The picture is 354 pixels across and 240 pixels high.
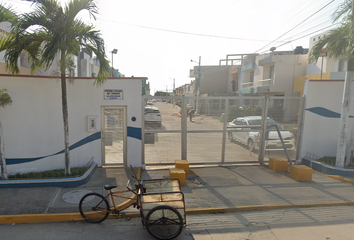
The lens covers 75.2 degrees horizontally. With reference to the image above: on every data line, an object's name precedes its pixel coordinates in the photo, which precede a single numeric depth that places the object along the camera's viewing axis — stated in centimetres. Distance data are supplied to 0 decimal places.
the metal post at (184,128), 802
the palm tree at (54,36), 555
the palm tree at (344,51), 714
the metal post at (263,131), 845
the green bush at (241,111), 826
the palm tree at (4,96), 576
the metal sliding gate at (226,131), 807
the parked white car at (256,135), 843
